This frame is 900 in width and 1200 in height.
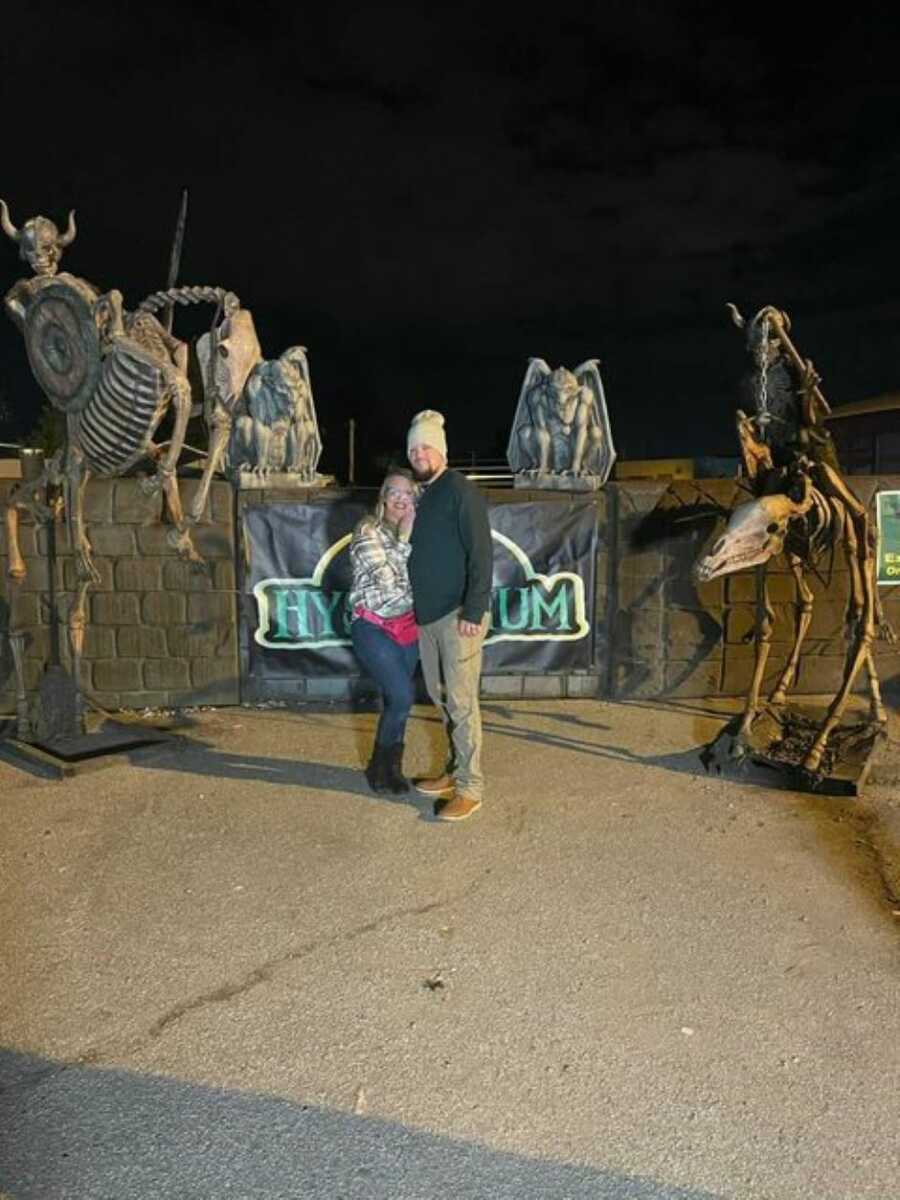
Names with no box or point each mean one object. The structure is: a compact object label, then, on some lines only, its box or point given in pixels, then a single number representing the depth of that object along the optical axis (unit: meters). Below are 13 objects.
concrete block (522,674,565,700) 7.93
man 4.82
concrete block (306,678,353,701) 7.77
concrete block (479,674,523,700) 7.91
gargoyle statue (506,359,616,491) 7.95
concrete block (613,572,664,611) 7.85
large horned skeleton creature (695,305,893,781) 5.43
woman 5.25
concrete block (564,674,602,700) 7.96
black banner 7.64
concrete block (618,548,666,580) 7.84
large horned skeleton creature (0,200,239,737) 5.58
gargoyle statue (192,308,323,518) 7.80
